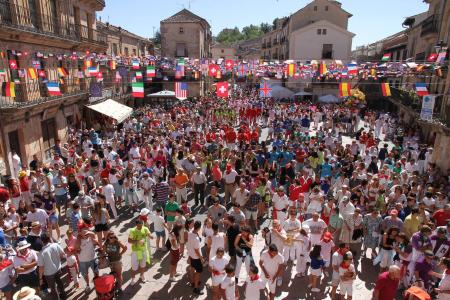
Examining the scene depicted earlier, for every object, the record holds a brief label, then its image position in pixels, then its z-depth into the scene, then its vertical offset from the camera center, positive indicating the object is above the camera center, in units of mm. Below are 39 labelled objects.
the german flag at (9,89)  12742 -765
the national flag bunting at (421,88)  15828 -680
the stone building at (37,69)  13672 -103
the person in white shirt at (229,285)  5797 -3740
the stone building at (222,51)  78500 +4601
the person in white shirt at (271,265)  6238 -3545
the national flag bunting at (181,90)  21547 -1235
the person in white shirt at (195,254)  6789 -3662
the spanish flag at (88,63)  17784 +329
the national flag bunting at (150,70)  18641 +4
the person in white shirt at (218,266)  6016 -3445
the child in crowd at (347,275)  6098 -3640
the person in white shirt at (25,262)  6281 -3574
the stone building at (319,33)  40344 +4624
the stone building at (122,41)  30328 +2942
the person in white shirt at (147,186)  10070 -3426
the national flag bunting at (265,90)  19983 -1104
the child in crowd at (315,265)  6836 -3862
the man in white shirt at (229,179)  10805 -3399
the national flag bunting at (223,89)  17781 -941
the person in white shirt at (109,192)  9617 -3454
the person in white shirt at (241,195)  9188 -3313
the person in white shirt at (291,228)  7365 -3399
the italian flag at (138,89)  18422 -1032
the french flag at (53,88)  14906 -827
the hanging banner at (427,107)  15188 -1506
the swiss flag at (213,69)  17609 +94
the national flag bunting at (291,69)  16953 +137
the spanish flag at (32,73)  13812 -175
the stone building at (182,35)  43969 +4567
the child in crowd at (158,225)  8086 -3713
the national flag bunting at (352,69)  15597 +160
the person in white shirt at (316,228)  7332 -3344
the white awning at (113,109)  20897 -2543
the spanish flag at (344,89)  15241 -744
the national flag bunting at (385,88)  15688 -722
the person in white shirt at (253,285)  5730 -3590
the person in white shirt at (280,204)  8625 -3371
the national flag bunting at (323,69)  16194 +149
